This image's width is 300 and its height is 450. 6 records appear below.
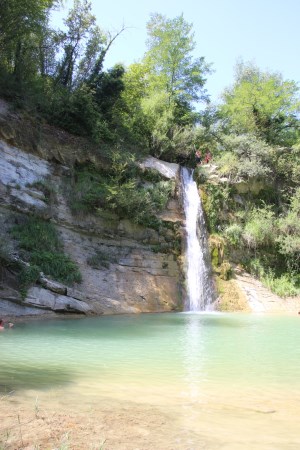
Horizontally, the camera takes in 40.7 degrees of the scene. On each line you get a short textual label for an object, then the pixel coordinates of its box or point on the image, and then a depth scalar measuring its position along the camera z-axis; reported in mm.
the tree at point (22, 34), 18828
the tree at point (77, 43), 24891
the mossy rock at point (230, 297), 18719
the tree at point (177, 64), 28406
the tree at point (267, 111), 27922
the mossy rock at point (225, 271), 19828
